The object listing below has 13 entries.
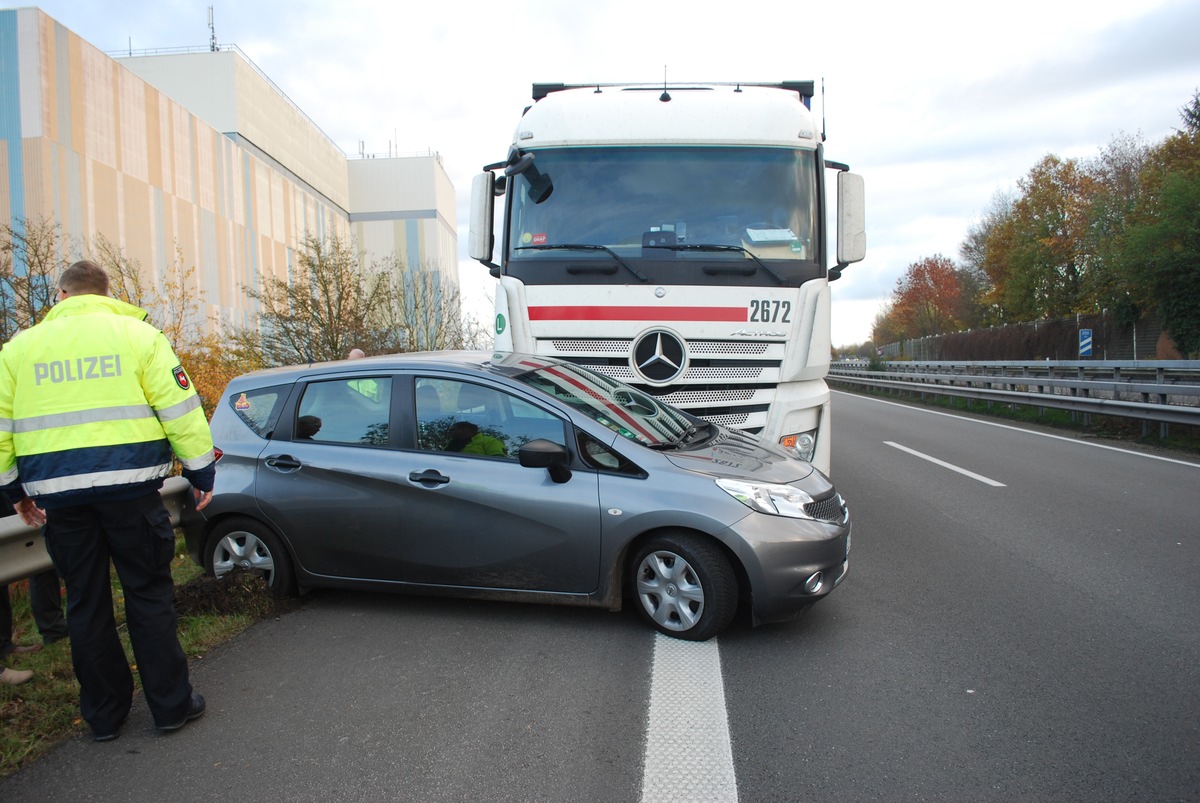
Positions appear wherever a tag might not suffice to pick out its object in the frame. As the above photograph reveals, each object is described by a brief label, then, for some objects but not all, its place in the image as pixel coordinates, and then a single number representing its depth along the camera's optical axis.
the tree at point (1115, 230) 23.66
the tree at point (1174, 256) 21.17
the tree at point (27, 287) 11.45
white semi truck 6.27
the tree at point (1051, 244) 42.34
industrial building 30.83
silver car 4.25
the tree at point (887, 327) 76.44
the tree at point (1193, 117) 30.00
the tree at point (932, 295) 66.46
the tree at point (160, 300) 14.88
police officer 3.25
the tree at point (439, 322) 25.08
